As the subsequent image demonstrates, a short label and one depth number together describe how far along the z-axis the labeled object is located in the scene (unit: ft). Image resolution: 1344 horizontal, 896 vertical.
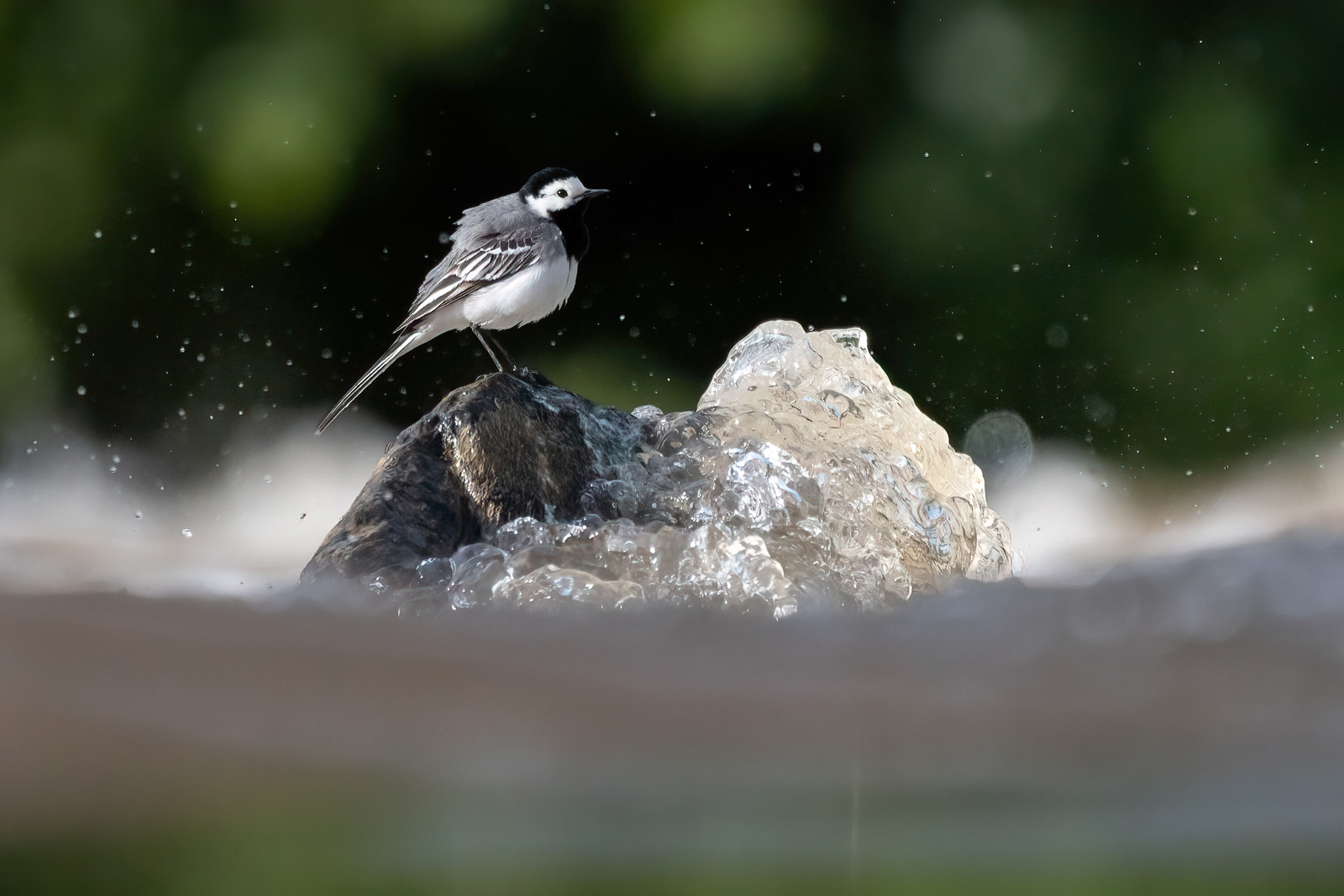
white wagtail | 22.88
